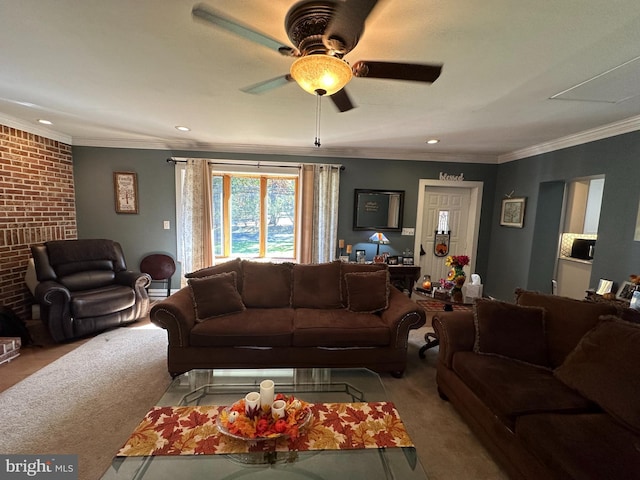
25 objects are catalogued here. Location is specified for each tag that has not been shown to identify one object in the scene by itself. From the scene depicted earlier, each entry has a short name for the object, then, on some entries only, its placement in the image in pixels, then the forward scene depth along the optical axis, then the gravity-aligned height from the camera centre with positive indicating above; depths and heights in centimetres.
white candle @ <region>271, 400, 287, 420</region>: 137 -99
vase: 273 -64
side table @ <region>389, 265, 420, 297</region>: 415 -88
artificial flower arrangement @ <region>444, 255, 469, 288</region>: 277 -52
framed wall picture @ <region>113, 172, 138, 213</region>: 425 +25
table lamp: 443 -36
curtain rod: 424 +76
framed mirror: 459 +13
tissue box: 337 -87
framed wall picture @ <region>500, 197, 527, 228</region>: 405 +15
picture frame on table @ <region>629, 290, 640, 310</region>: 222 -62
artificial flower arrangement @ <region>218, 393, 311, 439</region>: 129 -103
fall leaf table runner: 126 -109
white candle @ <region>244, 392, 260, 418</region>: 136 -97
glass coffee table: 119 -114
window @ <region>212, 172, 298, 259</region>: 461 -3
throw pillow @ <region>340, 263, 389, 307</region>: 290 -58
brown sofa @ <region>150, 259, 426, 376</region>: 228 -97
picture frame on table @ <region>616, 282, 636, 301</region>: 256 -62
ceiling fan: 119 +84
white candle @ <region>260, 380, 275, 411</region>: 139 -94
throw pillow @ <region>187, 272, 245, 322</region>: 245 -80
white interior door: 481 -2
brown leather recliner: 281 -96
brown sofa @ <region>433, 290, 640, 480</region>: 120 -94
